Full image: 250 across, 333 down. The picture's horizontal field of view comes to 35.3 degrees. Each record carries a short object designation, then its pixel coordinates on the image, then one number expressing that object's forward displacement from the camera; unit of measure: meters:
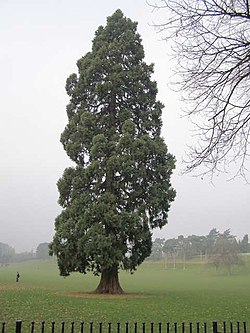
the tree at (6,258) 167.84
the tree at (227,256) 76.25
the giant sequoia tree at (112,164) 21.81
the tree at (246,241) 126.50
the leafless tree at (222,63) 7.11
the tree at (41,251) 182.50
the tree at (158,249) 142.50
